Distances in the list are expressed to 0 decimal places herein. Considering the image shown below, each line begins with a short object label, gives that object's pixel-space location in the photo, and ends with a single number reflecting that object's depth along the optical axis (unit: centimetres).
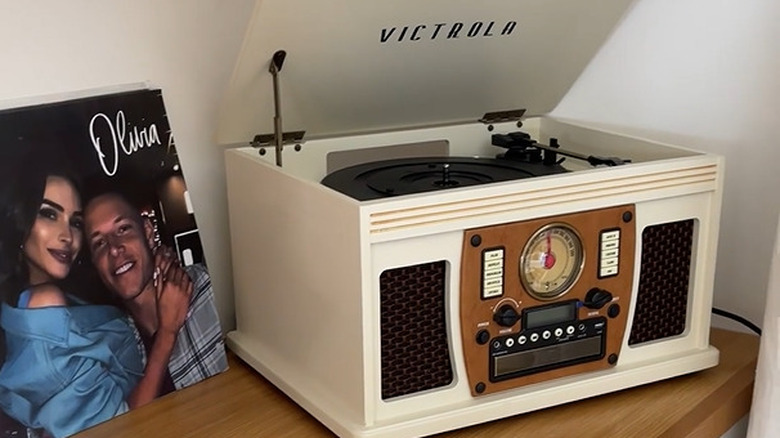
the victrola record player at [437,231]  108
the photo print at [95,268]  110
